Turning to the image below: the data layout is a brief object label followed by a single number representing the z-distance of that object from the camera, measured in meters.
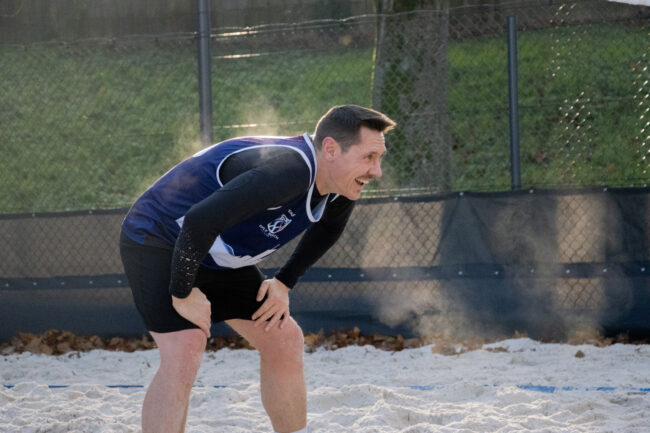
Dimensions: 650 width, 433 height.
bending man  5.31
